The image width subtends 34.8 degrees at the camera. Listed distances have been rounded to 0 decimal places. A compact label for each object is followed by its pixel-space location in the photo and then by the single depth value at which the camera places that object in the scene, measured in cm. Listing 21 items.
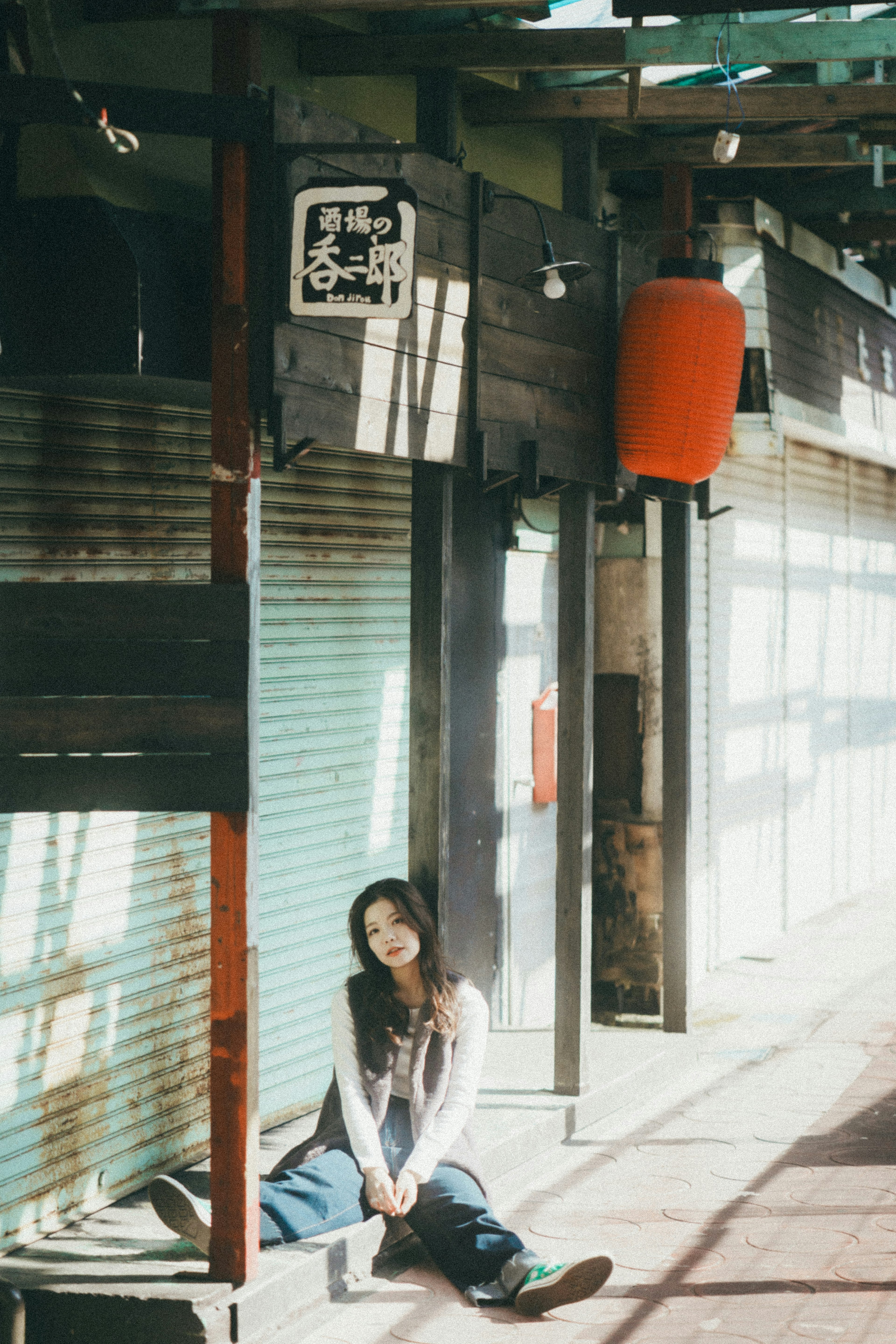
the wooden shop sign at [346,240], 477
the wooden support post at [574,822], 711
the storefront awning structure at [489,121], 471
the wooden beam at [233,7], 480
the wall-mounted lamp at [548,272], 629
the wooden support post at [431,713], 605
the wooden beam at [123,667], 464
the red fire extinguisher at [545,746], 897
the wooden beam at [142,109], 462
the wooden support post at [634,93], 645
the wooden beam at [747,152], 784
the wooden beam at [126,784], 467
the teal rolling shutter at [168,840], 536
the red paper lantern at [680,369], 686
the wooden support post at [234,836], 471
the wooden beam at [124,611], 464
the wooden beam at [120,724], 465
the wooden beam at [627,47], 598
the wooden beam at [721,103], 669
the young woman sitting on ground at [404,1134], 514
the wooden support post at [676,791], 855
